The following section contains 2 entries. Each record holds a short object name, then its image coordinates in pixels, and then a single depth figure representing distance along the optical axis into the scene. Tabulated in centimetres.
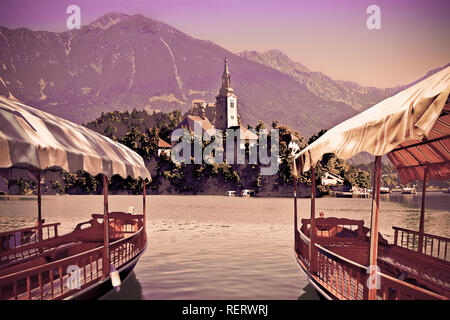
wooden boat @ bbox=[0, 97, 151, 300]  434
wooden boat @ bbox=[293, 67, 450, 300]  408
